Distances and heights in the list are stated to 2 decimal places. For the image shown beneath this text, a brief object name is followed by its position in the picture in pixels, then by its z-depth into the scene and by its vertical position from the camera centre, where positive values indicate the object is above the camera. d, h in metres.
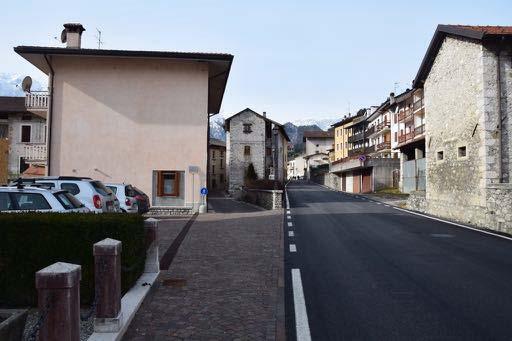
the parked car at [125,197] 16.94 -0.50
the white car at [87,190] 12.79 -0.19
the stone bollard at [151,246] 8.08 -1.10
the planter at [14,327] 3.43 -1.13
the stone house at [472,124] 16.39 +2.41
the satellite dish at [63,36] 24.51 +7.87
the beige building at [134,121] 22.78 +3.11
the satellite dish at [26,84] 23.92 +5.17
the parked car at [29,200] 9.52 -0.36
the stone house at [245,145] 62.12 +5.31
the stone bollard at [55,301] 3.75 -0.97
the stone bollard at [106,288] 5.04 -1.16
